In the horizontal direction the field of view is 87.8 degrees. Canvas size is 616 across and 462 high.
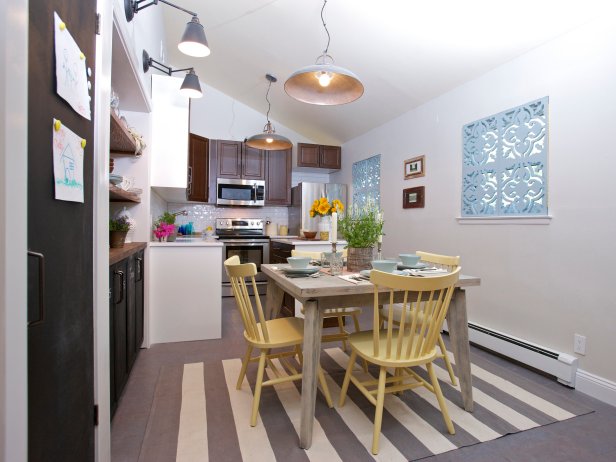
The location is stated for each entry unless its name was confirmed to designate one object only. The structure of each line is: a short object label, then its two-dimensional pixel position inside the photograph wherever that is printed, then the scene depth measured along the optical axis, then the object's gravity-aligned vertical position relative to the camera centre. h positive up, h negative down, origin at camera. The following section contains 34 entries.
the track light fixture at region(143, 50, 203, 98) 2.56 +1.12
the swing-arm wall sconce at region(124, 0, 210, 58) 1.91 +1.16
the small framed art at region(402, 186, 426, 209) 3.54 +0.34
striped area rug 1.48 -1.05
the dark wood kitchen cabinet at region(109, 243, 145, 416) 1.62 -0.54
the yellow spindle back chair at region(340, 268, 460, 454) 1.40 -0.60
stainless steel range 4.67 -0.25
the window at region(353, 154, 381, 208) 4.37 +0.67
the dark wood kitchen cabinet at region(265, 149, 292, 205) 5.22 +0.78
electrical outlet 2.12 -0.77
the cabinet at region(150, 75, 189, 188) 2.87 +0.82
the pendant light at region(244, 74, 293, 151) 3.44 +0.94
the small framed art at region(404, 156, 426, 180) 3.52 +0.68
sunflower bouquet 2.44 +0.15
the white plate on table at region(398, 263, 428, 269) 1.97 -0.24
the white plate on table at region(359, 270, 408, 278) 1.77 -0.26
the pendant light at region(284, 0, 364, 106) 1.74 +0.83
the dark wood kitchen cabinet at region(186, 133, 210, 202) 4.42 +0.79
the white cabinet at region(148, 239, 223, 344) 2.83 -0.61
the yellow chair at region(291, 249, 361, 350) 2.29 -0.67
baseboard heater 2.15 -0.93
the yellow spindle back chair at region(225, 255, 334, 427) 1.68 -0.62
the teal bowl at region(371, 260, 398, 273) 1.76 -0.22
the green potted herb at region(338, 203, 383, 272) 1.98 -0.04
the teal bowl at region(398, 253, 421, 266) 1.99 -0.21
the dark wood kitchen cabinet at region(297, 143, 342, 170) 5.19 +1.15
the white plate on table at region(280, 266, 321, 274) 1.79 -0.25
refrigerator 4.92 +0.47
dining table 1.50 -0.46
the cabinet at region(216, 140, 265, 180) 4.98 +1.01
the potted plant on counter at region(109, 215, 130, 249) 2.08 -0.07
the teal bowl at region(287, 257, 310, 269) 1.85 -0.21
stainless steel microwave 4.93 +0.51
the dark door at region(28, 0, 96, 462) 0.75 -0.14
